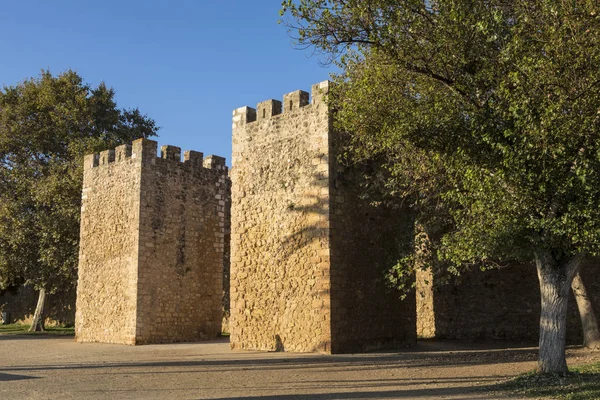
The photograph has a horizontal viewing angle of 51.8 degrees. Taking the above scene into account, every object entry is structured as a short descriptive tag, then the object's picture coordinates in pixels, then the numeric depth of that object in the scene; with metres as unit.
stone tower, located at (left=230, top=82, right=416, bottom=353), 13.55
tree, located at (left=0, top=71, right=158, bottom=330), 22.06
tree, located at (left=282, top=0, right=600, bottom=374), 8.83
